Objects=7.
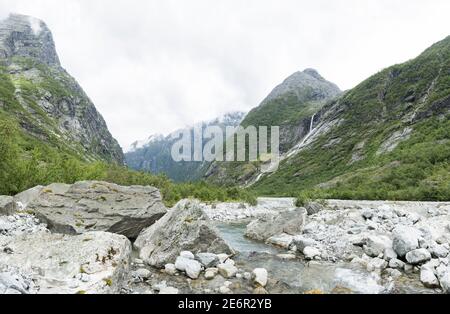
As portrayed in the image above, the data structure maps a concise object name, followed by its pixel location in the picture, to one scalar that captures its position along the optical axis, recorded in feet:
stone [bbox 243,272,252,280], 40.39
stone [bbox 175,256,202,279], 40.29
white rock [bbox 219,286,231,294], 35.40
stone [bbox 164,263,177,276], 42.27
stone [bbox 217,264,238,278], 40.88
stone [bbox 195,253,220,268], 43.86
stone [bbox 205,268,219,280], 39.90
